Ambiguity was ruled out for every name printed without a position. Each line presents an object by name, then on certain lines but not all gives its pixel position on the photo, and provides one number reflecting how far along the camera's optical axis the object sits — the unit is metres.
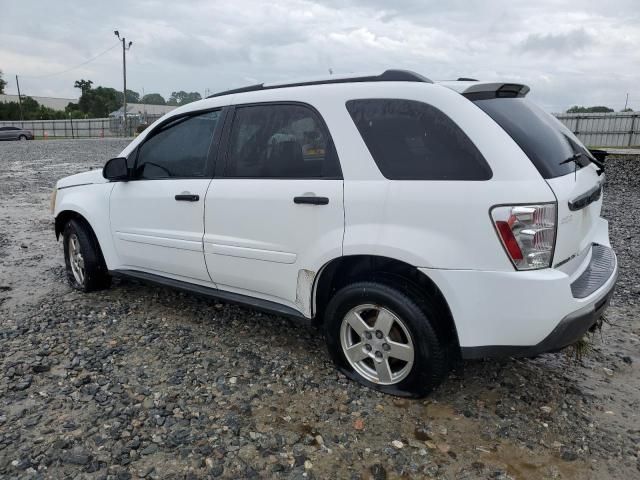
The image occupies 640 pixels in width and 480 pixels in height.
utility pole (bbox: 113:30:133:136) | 44.34
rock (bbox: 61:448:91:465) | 2.48
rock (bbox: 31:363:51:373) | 3.35
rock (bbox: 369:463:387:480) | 2.40
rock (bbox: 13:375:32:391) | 3.13
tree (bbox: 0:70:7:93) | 83.69
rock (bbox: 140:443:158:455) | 2.56
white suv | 2.48
